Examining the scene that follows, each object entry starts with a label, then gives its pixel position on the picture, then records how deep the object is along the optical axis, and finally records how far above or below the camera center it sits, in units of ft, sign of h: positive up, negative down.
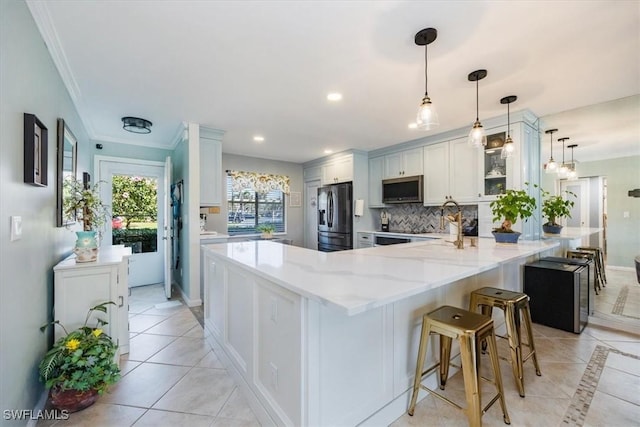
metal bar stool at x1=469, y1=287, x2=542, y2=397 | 5.84 -2.21
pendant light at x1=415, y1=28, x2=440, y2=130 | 5.91 +2.43
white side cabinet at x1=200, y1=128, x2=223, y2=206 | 12.46 +2.00
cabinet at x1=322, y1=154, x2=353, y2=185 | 17.06 +2.85
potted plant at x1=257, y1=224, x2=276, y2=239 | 16.10 -1.03
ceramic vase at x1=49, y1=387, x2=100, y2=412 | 5.41 -3.63
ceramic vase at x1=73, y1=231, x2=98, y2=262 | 6.95 -0.81
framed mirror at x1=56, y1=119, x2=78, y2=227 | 7.12 +1.50
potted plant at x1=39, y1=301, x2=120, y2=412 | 5.37 -3.10
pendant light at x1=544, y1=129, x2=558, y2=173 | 12.60 +2.25
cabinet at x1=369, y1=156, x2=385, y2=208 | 16.89 +2.05
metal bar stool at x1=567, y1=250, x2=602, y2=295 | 11.47 -1.83
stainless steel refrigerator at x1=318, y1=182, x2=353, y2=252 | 16.66 -0.17
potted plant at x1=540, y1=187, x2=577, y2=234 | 10.77 +0.11
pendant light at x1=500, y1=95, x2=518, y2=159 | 8.82 +2.27
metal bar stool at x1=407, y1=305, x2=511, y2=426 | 4.67 -2.33
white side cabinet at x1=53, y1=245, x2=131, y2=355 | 6.41 -1.85
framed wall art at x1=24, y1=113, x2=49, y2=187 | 4.99 +1.23
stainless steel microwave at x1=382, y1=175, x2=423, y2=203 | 14.62 +1.37
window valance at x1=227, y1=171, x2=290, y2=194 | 18.11 +2.26
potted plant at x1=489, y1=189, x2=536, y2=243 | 8.94 +0.10
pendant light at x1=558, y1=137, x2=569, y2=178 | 14.05 +2.28
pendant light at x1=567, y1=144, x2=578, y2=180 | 14.38 +2.17
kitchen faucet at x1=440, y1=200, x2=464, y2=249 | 8.04 -0.35
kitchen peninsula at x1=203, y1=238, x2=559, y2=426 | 4.11 -2.00
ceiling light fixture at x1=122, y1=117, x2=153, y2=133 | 11.11 +3.72
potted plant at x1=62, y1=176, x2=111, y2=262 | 7.09 +0.23
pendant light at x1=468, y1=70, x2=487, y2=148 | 7.73 +2.33
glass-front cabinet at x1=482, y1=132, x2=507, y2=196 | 11.36 +1.98
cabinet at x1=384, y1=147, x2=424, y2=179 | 14.75 +2.84
